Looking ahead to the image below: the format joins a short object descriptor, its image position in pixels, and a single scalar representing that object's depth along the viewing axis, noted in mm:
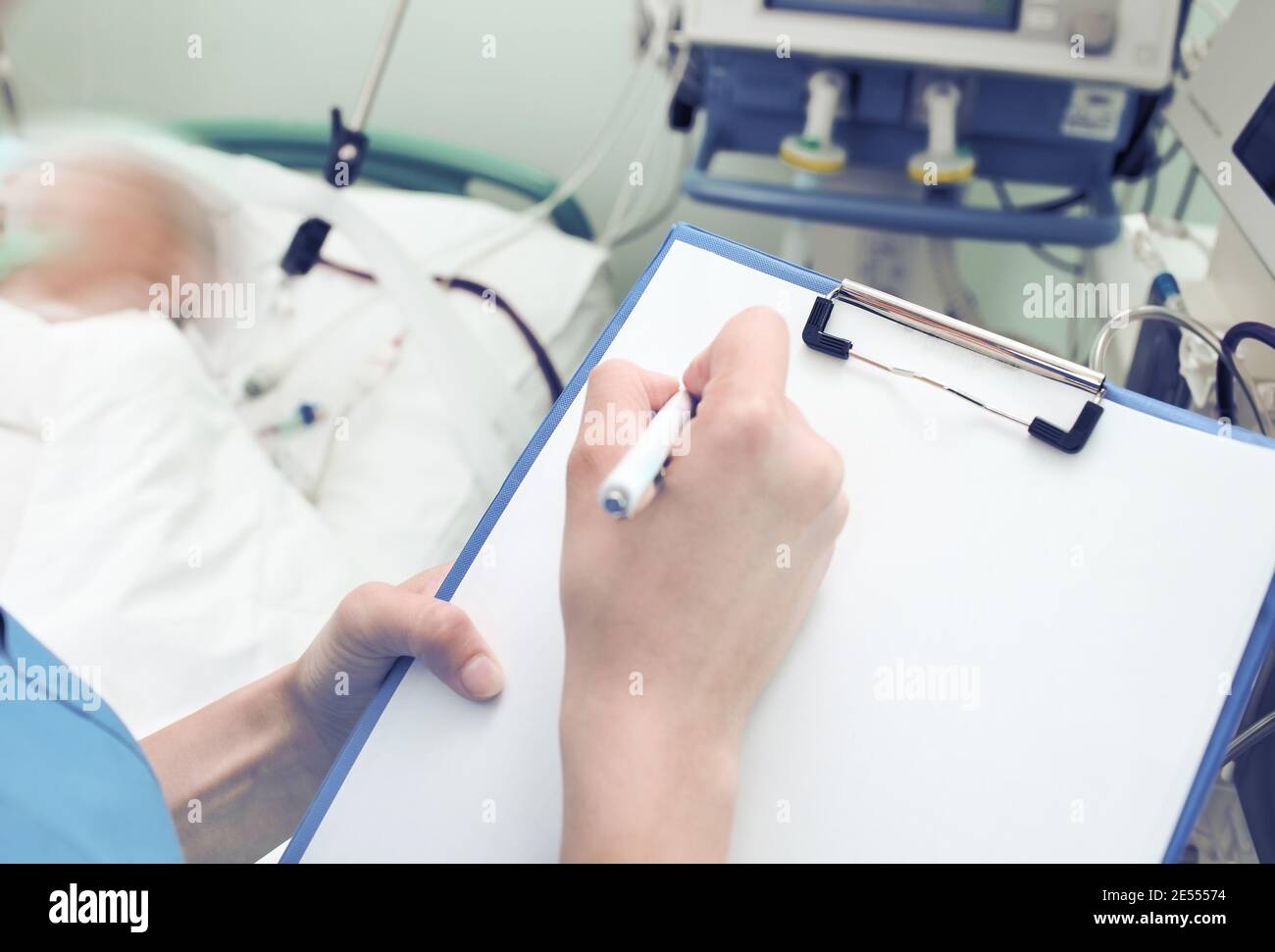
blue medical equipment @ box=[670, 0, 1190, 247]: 879
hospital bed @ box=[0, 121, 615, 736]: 810
